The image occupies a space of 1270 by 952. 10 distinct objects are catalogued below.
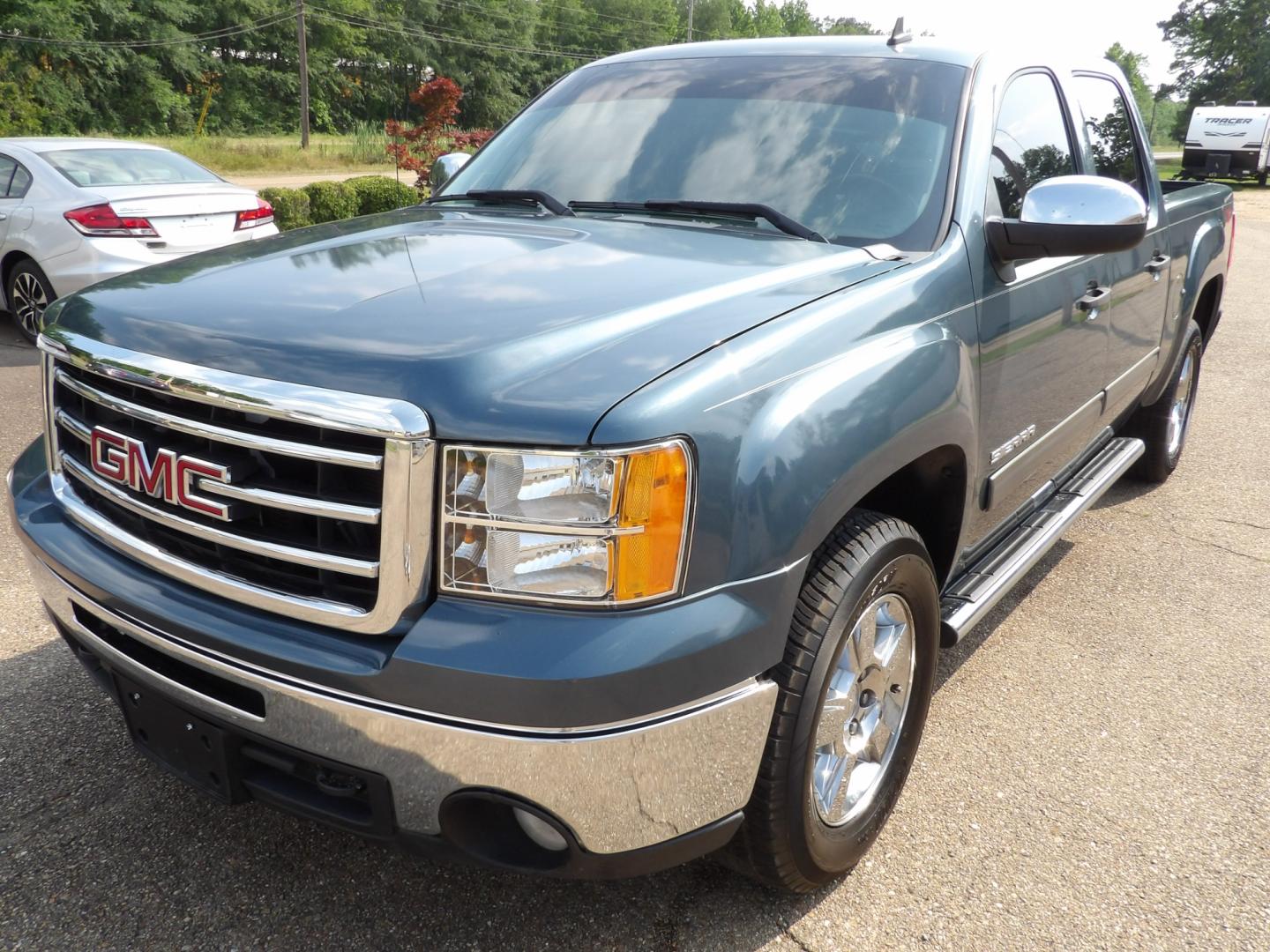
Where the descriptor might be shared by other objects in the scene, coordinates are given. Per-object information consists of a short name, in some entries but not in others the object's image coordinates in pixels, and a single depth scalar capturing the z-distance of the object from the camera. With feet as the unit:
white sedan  24.21
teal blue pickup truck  5.54
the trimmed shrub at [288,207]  44.50
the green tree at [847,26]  312.03
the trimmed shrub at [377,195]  49.34
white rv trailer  101.45
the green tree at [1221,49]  175.42
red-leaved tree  61.87
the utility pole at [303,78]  129.49
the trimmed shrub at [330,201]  46.83
